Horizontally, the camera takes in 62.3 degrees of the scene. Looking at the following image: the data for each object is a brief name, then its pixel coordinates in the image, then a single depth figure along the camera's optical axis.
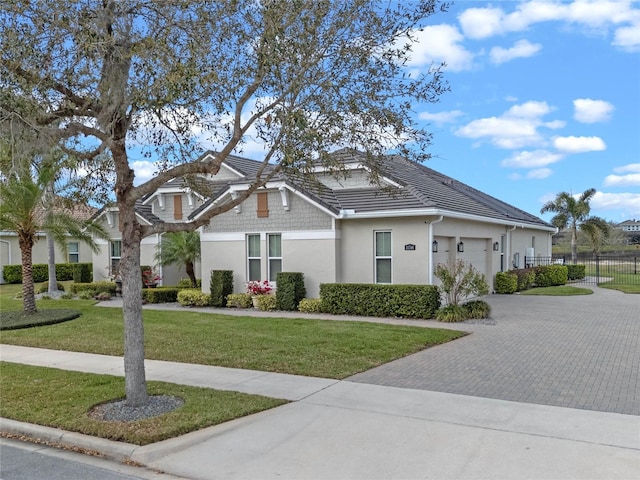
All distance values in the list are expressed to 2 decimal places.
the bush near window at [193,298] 19.03
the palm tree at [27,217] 16.30
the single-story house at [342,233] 16.61
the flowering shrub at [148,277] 22.73
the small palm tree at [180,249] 21.23
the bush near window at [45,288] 24.78
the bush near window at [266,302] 17.52
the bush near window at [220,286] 18.70
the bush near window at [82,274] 25.56
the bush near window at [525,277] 23.66
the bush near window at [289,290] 17.22
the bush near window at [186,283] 22.48
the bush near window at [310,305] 16.77
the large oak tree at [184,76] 6.71
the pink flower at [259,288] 18.06
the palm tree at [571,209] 36.88
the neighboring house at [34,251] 30.91
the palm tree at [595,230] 37.31
